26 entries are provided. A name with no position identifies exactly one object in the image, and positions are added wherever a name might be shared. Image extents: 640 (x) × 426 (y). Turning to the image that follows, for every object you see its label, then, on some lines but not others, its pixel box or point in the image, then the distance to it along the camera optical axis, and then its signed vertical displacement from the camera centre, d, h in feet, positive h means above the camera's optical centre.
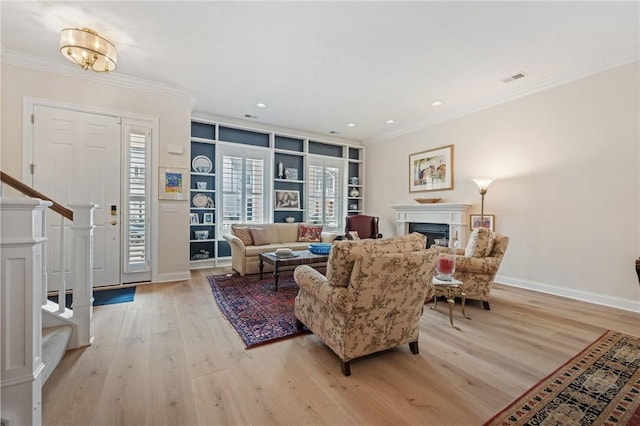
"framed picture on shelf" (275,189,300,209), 20.36 +1.01
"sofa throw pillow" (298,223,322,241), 18.62 -1.36
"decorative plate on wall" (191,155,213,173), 17.58 +3.06
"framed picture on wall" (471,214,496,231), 14.74 -0.38
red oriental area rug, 8.17 -3.50
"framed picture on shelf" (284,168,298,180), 20.70 +2.95
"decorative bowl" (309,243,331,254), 13.75 -1.79
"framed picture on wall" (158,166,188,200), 13.70 +1.42
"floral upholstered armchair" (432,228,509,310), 10.33 -1.85
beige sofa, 14.98 -1.93
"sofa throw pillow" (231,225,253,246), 16.13 -1.28
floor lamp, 14.26 +1.56
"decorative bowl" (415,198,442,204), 17.61 +0.88
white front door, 11.64 +1.68
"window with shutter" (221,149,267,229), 18.53 +1.77
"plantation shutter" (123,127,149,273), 13.05 +0.30
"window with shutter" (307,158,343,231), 21.98 +1.58
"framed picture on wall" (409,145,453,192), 17.17 +2.90
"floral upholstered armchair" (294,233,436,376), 5.91 -1.81
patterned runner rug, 4.92 -3.60
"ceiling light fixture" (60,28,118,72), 9.09 +5.51
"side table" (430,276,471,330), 8.76 -2.41
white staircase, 4.06 -1.50
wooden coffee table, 12.14 -2.11
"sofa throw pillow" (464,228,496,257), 10.55 -1.09
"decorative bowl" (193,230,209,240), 17.75 -1.48
